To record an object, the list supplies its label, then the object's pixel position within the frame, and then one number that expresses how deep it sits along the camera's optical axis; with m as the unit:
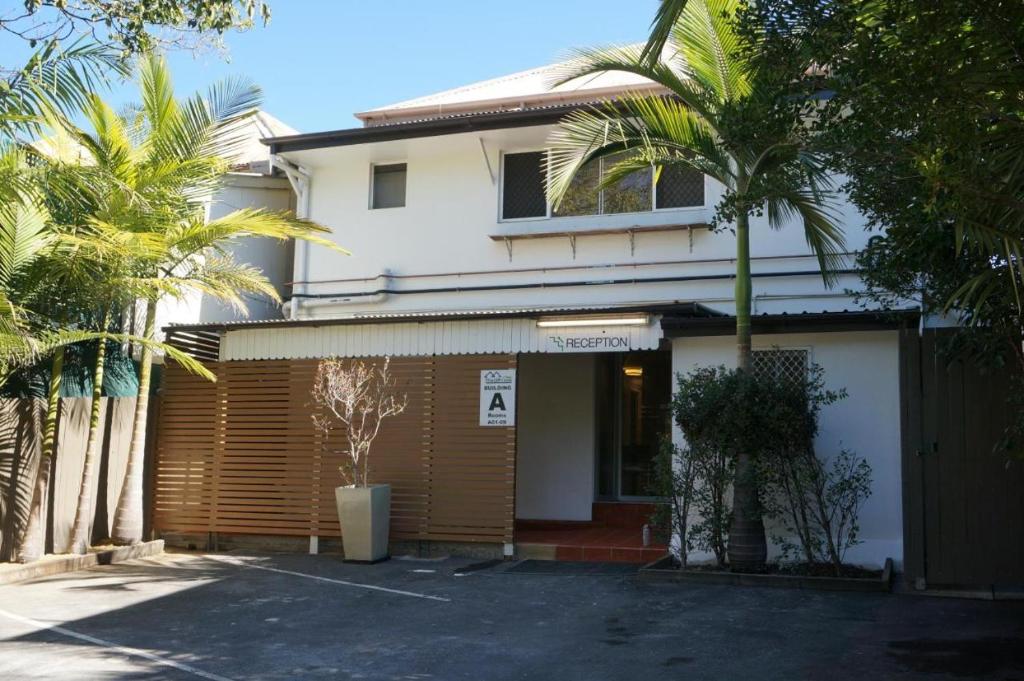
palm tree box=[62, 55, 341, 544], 11.83
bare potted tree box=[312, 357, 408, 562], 12.16
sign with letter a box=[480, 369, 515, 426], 12.48
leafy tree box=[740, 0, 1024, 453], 5.46
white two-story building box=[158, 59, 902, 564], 12.32
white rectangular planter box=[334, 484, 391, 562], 12.12
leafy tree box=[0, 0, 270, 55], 7.54
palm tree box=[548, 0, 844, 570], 10.23
